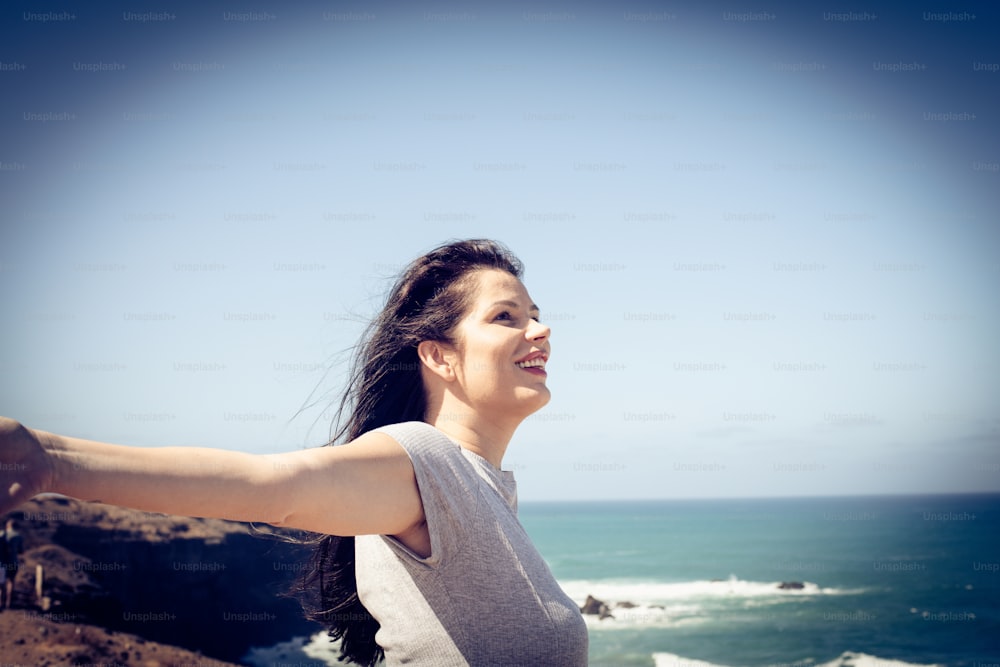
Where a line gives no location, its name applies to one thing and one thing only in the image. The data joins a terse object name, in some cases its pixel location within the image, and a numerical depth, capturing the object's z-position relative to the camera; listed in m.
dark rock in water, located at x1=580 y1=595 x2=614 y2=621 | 31.55
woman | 1.04
